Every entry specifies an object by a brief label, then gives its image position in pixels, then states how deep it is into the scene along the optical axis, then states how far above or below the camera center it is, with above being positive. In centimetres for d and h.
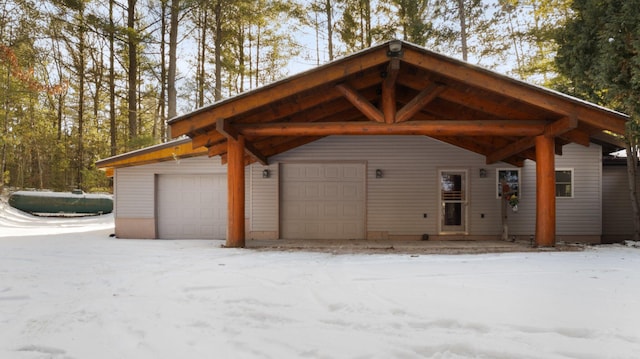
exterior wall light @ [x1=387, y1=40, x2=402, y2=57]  523 +210
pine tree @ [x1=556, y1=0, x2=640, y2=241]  697 +282
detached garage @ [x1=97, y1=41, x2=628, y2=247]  808 -6
